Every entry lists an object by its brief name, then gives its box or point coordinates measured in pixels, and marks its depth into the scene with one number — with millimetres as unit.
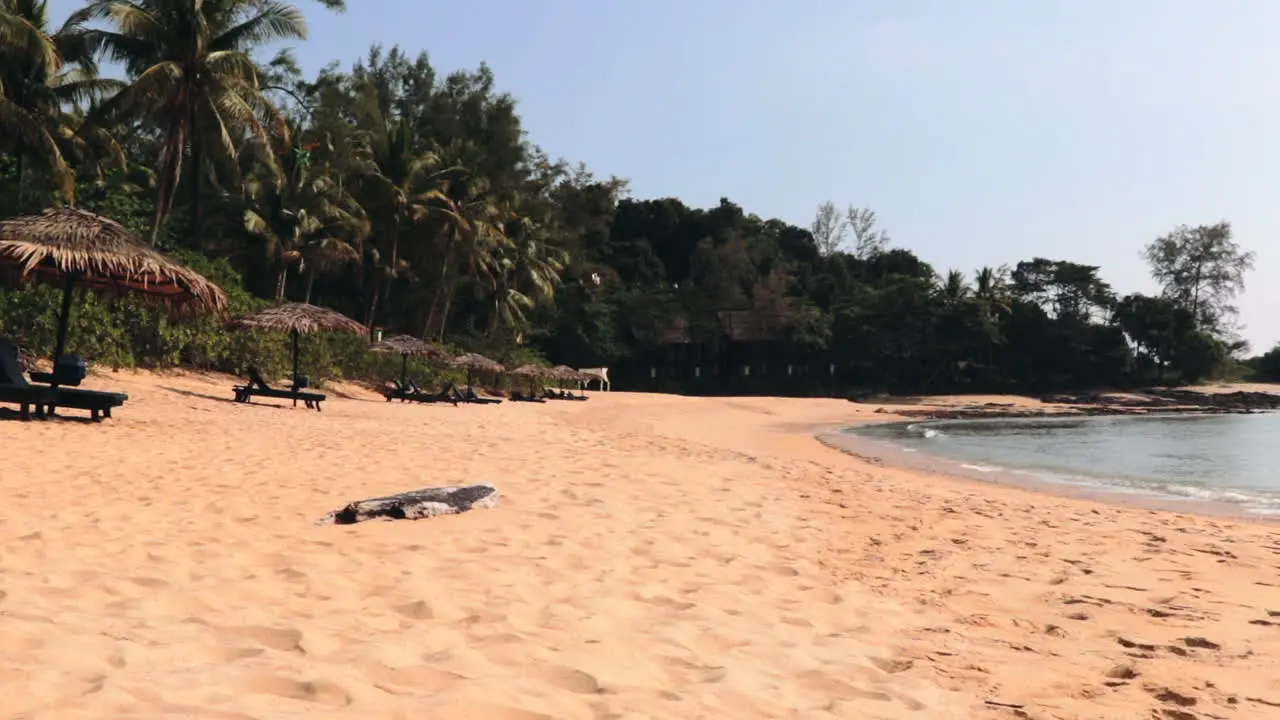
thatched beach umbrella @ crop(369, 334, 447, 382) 23391
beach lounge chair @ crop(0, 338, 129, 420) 10133
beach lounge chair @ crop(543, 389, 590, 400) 35750
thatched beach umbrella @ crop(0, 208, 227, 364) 10266
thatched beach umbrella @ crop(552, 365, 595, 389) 34156
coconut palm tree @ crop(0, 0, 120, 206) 19344
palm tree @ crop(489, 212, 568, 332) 39438
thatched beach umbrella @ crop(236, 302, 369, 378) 17266
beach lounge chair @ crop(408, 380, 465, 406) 23219
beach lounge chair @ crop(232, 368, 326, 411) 16391
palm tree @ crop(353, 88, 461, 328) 30641
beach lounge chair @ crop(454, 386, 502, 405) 25275
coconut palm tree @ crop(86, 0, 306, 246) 19311
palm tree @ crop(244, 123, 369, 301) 26234
